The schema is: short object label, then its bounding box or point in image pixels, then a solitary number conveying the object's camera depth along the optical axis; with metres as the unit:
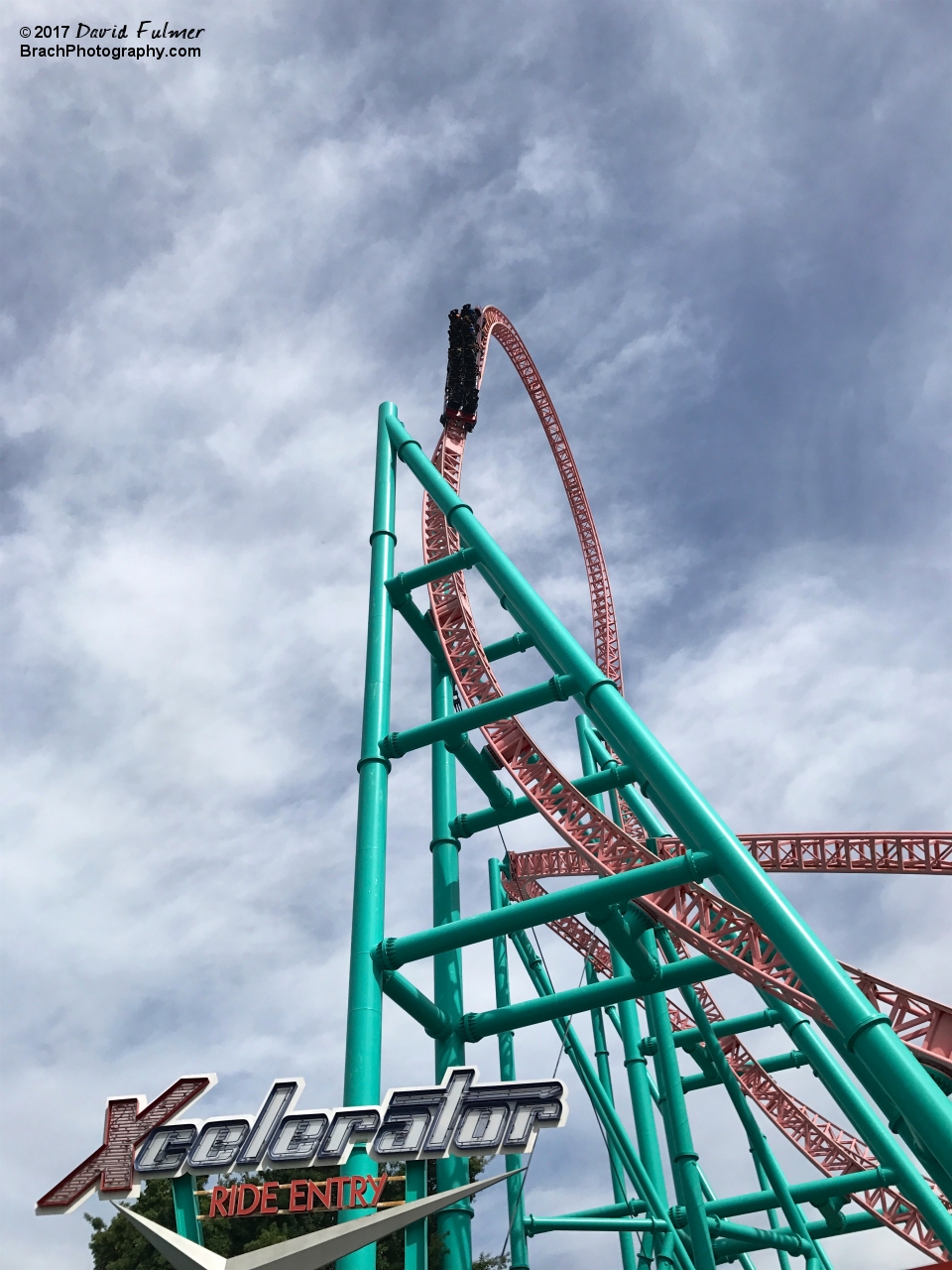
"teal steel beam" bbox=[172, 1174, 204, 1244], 7.39
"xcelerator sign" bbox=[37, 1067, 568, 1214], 7.57
